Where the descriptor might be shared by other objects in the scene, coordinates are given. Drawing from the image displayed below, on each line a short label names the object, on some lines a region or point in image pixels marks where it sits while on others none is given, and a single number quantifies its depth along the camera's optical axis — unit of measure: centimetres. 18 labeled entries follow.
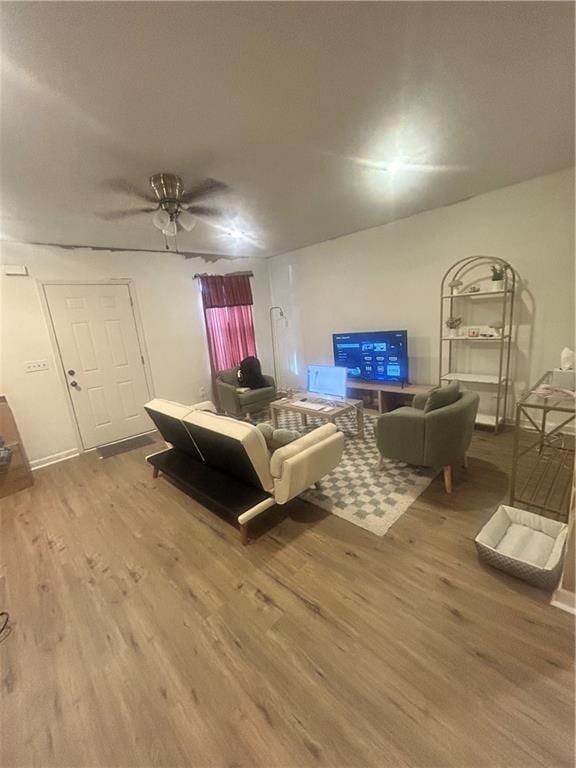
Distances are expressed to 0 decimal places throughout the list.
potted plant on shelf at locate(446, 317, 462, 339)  355
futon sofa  202
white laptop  361
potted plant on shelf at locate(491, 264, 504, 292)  308
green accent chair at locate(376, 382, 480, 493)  232
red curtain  491
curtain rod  475
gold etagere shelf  321
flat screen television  396
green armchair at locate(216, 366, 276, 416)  445
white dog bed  158
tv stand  384
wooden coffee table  325
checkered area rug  227
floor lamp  570
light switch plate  352
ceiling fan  211
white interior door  377
